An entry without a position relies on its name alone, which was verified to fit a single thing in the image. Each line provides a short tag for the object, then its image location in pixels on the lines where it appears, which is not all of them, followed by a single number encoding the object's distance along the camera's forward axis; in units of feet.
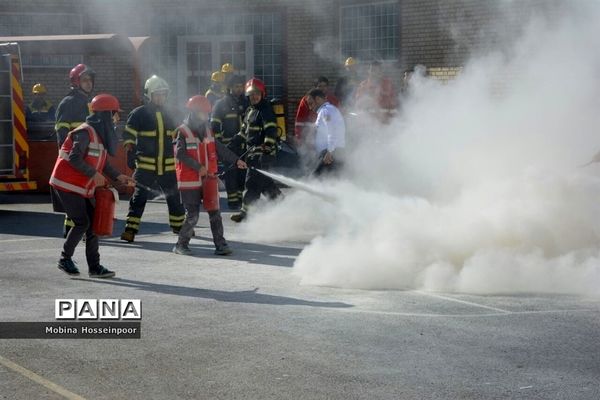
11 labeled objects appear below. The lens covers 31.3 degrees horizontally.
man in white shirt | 43.37
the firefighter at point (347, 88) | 56.59
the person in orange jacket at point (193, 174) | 36.27
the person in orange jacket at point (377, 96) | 47.85
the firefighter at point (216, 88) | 54.03
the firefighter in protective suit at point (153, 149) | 39.70
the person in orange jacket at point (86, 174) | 31.48
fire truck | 52.06
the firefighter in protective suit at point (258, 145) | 44.68
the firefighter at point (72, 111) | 40.99
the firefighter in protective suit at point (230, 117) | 47.75
